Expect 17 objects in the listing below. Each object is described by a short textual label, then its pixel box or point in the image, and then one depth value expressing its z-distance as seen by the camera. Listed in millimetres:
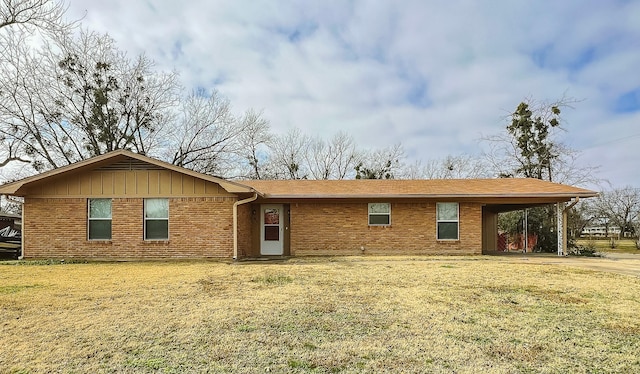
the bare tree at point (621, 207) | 38094
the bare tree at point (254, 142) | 28877
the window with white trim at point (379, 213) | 14758
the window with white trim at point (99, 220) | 13047
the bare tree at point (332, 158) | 34312
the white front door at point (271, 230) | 15008
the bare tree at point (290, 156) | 33312
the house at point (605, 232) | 40569
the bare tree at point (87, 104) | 23234
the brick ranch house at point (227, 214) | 12891
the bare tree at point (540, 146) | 25281
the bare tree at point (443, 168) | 35500
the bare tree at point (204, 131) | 27797
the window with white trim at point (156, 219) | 13000
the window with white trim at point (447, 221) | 14656
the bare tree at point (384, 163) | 34250
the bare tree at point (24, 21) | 10883
